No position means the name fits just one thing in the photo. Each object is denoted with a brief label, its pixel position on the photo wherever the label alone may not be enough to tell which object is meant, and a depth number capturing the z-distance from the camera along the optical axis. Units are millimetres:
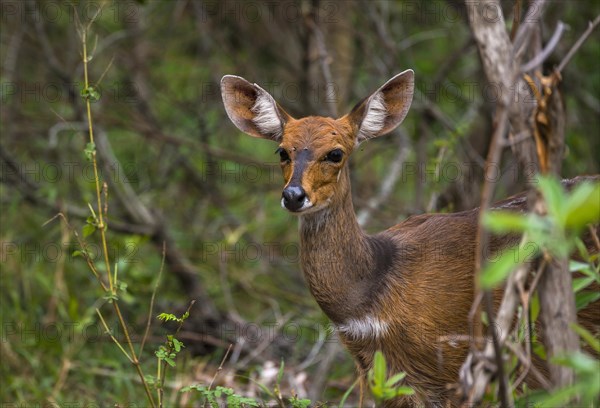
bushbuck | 8961
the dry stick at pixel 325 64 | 13469
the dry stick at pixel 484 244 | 5859
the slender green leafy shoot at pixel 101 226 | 8742
